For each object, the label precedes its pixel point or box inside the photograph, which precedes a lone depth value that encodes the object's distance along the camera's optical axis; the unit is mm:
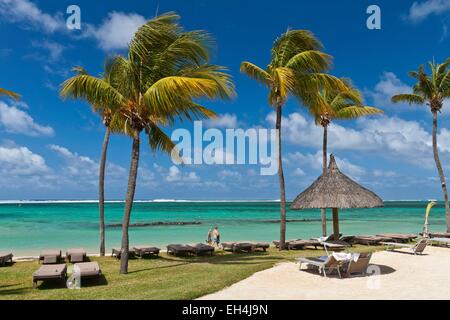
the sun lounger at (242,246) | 16578
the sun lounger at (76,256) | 13852
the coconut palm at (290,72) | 15266
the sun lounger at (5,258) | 13438
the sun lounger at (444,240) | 17138
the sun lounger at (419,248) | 14625
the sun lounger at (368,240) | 18984
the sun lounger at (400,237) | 20406
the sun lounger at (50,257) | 13484
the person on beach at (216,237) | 21688
